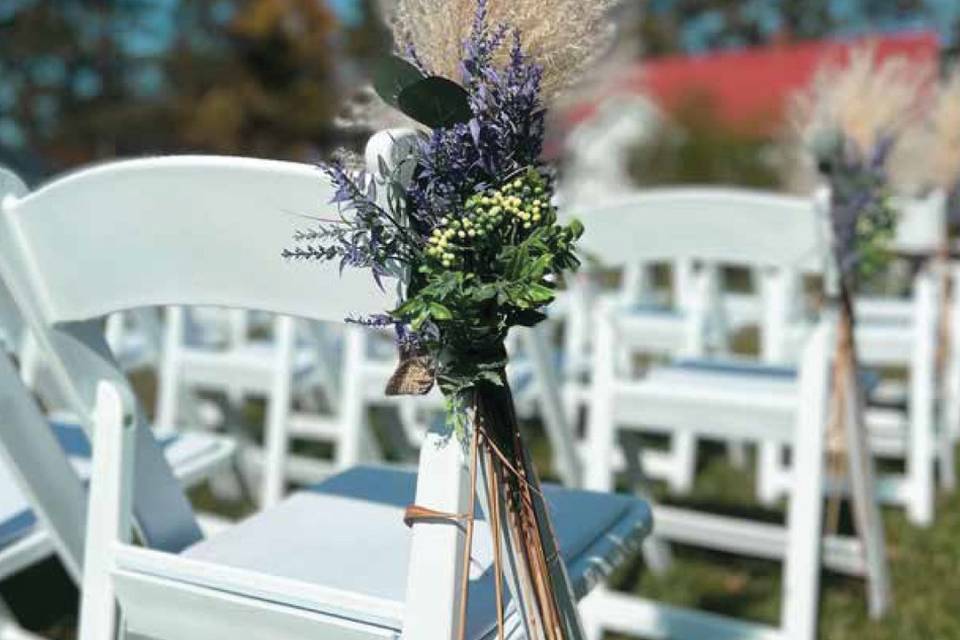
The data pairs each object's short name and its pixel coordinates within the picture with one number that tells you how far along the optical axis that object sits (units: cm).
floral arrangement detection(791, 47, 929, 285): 220
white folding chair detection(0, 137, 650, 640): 105
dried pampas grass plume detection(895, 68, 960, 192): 344
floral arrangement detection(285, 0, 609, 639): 98
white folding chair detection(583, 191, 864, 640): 199
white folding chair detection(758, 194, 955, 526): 297
